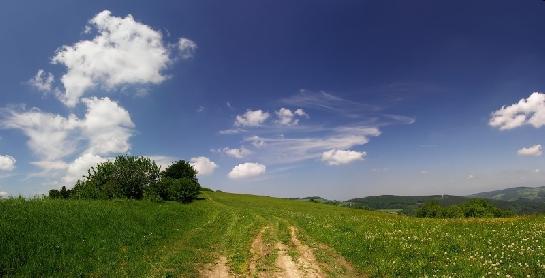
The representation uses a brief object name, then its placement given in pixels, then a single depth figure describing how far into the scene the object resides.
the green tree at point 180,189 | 74.39
